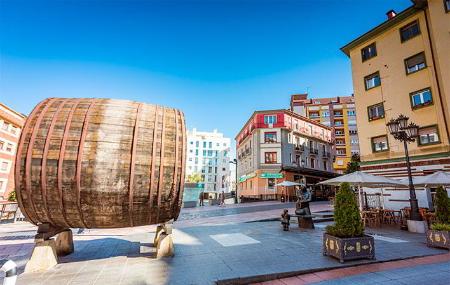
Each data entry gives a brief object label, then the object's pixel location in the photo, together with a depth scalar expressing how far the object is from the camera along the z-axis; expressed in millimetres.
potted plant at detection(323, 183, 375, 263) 5320
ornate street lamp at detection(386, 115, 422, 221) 9633
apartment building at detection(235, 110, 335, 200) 35688
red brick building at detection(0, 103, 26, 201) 28453
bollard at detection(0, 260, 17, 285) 2447
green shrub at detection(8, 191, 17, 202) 19638
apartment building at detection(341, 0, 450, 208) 14711
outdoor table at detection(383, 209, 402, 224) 11747
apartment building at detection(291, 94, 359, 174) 50531
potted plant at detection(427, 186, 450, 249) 6500
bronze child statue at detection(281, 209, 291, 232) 9352
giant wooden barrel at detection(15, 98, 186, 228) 4152
